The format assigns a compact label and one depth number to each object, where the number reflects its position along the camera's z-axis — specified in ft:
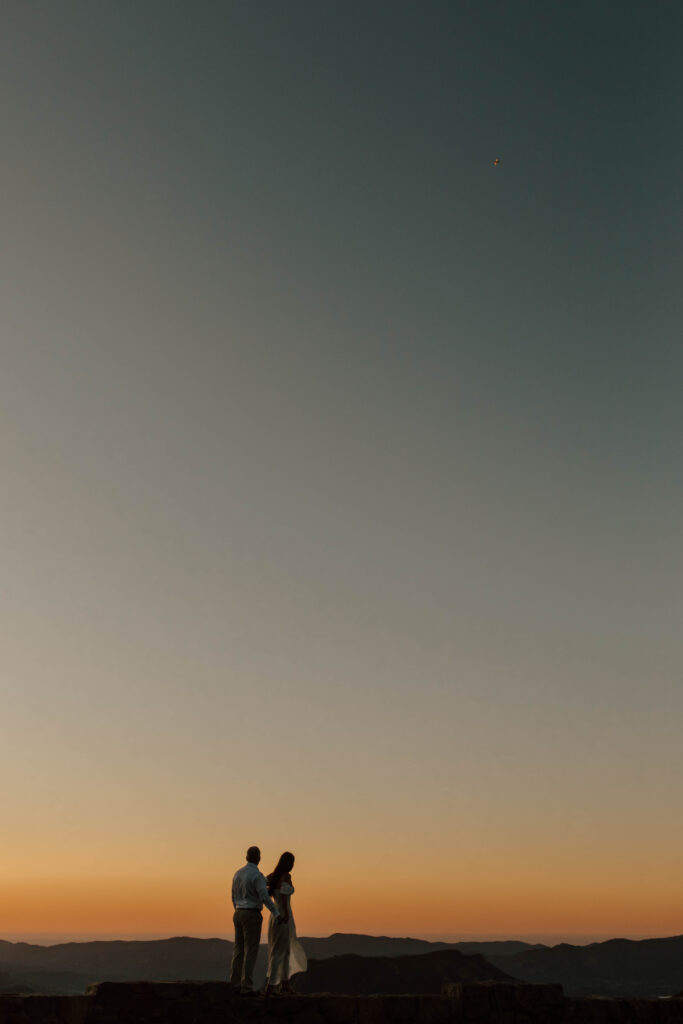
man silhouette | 36.22
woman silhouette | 37.09
